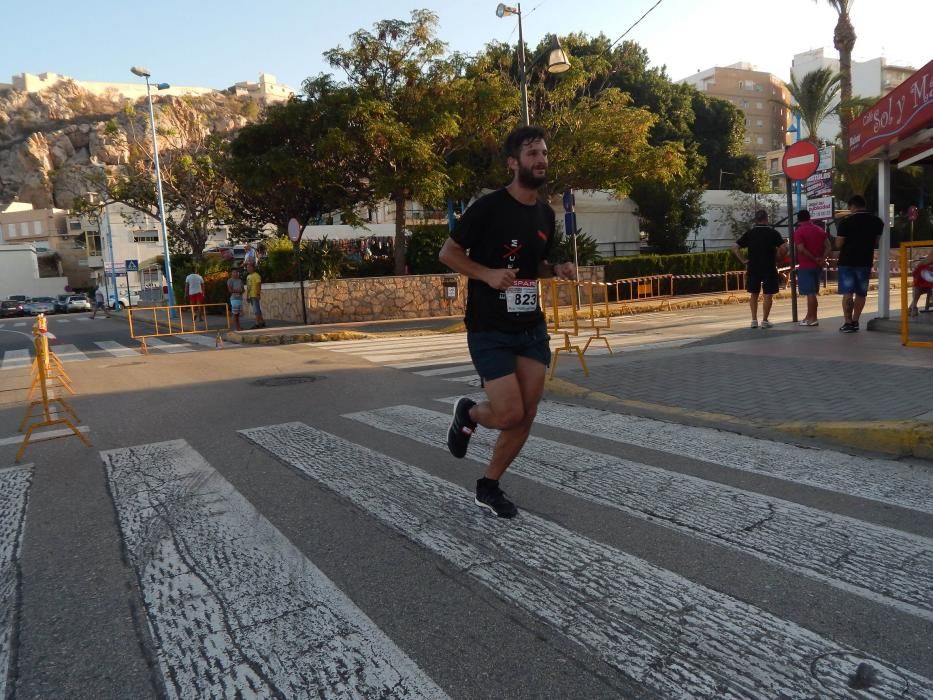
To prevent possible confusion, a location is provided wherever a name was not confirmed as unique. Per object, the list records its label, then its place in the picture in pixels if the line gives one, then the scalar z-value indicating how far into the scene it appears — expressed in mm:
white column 11039
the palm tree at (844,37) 28141
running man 3615
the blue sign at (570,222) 15422
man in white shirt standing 20406
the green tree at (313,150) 19500
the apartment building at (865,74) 85062
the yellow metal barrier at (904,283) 8820
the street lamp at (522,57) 15594
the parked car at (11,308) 48188
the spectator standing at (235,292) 18625
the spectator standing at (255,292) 18703
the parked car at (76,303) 52000
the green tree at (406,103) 19422
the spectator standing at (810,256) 11359
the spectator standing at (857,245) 9914
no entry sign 11328
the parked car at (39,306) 49375
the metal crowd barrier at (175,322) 18825
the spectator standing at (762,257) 11781
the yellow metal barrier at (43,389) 5918
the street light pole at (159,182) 29969
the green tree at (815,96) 35812
